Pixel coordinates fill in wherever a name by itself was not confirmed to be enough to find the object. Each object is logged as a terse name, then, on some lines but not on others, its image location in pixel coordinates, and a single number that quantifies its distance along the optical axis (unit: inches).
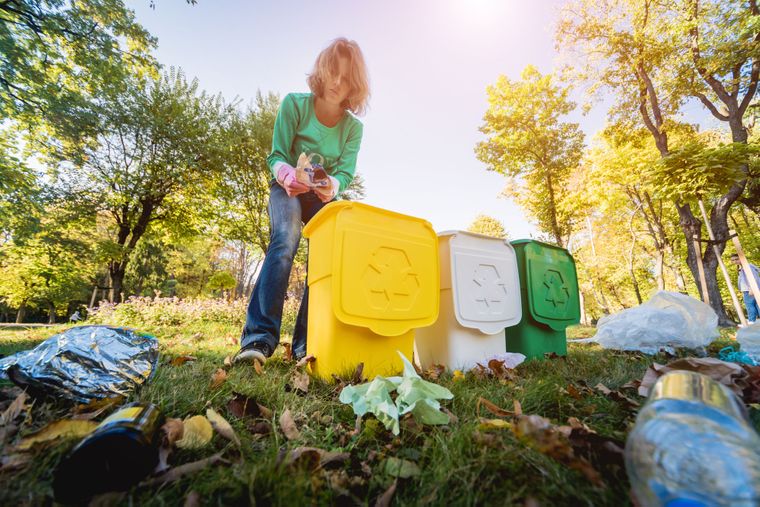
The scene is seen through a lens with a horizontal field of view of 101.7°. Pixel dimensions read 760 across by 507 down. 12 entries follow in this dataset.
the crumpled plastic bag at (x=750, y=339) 78.0
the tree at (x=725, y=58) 273.9
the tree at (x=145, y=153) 444.1
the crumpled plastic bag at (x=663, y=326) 99.8
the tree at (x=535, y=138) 433.7
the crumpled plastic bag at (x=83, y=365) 40.1
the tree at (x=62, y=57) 316.5
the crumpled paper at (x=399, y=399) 36.9
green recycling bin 95.3
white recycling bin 78.9
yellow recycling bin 61.4
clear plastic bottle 18.9
